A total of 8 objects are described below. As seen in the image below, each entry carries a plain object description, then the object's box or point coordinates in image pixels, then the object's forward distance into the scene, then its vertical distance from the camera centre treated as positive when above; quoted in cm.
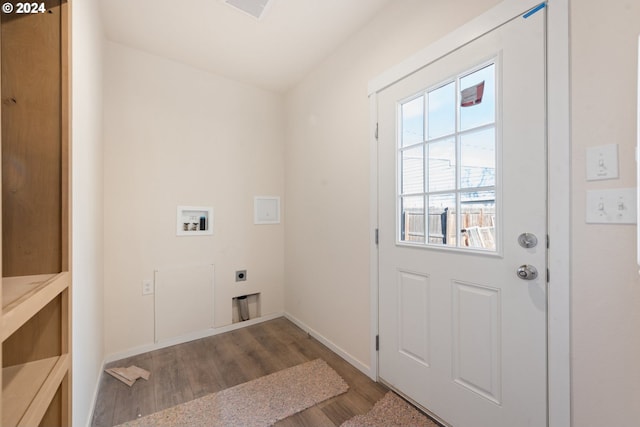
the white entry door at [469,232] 120 -10
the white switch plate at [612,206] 97 +2
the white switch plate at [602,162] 100 +18
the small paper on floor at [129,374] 195 -115
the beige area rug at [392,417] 154 -115
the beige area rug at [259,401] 158 -116
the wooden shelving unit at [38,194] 88 +7
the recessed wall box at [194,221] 255 -7
